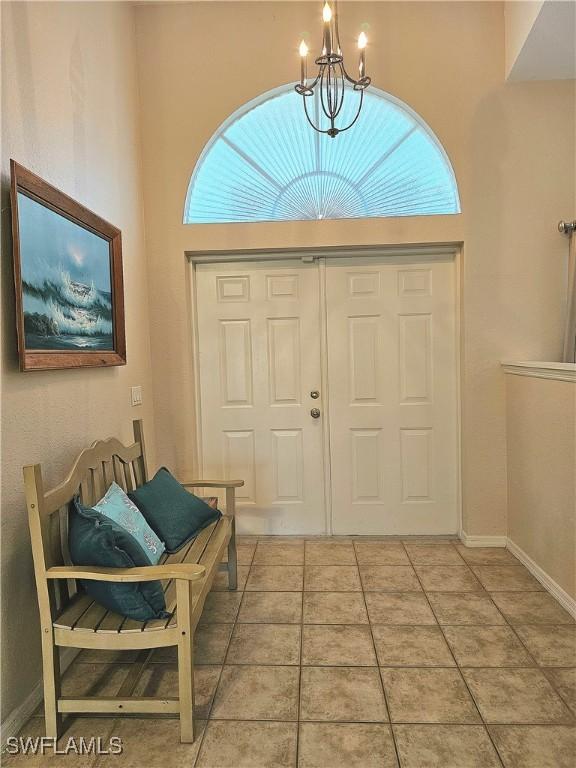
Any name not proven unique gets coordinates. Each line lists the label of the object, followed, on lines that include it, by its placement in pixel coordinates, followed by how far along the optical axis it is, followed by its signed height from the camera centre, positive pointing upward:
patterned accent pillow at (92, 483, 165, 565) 2.11 -0.67
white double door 3.51 -0.21
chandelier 1.95 +1.24
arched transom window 3.36 +1.36
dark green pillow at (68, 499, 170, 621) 1.75 -0.71
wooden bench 1.68 -0.91
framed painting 1.87 +0.40
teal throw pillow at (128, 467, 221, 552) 2.39 -0.73
